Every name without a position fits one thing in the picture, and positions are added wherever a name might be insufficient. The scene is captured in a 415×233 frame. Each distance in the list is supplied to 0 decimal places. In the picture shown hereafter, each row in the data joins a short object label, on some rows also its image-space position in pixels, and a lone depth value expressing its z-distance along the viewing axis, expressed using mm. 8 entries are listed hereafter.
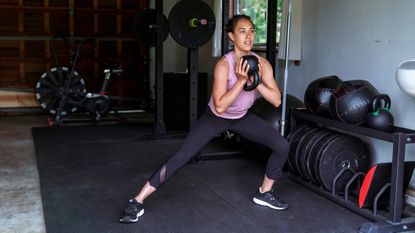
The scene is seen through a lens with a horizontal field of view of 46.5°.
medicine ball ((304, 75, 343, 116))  3438
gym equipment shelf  2709
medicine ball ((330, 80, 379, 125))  3082
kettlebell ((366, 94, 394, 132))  2924
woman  2801
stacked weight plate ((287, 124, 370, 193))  3312
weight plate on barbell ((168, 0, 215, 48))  4219
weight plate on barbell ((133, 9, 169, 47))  5671
